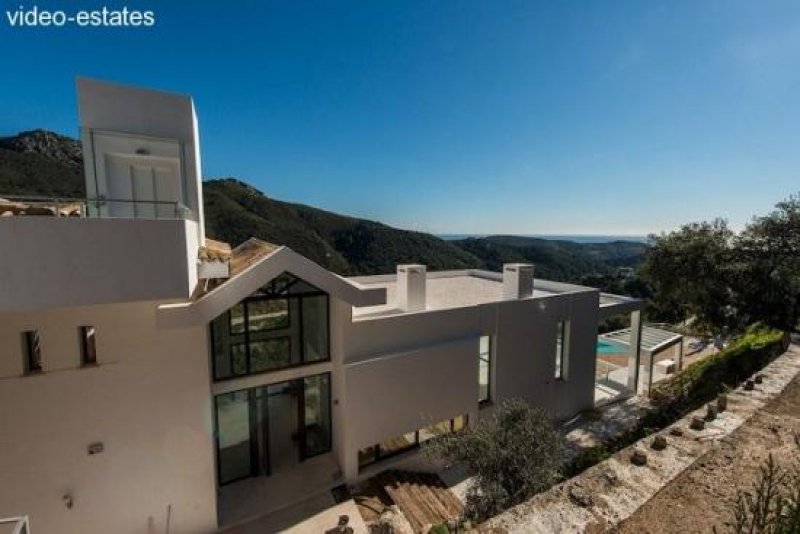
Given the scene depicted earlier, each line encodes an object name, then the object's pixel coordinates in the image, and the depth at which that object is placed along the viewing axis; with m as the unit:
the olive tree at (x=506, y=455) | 9.27
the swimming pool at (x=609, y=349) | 30.06
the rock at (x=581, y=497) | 5.82
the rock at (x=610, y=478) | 6.33
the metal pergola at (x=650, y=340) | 21.55
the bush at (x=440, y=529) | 6.74
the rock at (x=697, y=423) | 8.05
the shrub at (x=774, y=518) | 3.29
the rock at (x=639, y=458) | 6.80
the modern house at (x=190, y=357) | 7.84
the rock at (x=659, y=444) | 7.37
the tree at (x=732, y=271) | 17.20
